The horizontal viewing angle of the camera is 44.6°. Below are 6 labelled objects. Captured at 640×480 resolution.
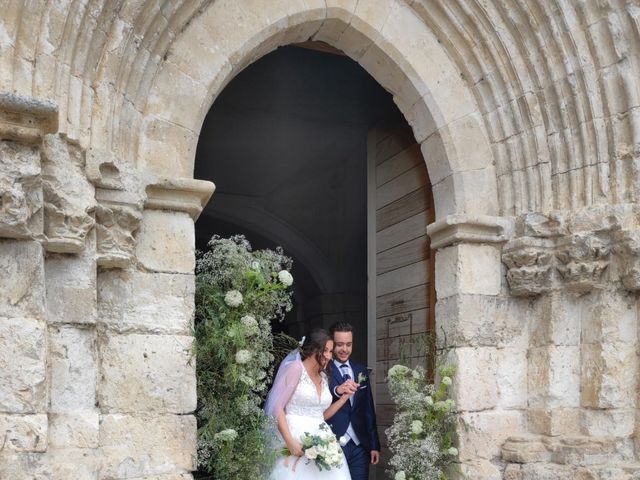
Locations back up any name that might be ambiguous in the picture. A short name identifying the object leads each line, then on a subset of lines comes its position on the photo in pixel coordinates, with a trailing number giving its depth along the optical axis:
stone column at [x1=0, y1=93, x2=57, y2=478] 2.78
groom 4.40
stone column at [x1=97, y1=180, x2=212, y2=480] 3.37
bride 4.02
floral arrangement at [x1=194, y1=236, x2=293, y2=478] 3.66
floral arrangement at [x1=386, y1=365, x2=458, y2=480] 4.16
